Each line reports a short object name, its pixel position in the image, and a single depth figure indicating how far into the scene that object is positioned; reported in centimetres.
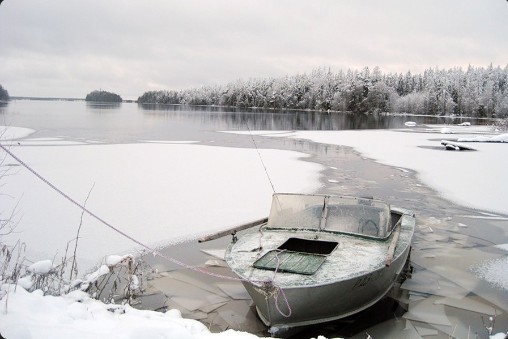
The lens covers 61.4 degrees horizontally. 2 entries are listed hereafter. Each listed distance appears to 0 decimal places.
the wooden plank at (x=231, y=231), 742
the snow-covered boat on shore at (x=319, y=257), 554
